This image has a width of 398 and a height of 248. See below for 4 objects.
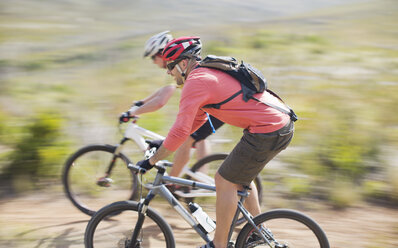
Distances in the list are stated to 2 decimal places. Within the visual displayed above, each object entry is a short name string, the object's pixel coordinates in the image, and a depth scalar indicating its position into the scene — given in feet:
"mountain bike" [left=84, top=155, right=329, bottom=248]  10.93
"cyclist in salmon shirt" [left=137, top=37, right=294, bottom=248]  10.36
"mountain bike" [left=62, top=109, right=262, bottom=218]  15.24
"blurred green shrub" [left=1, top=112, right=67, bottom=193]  18.10
